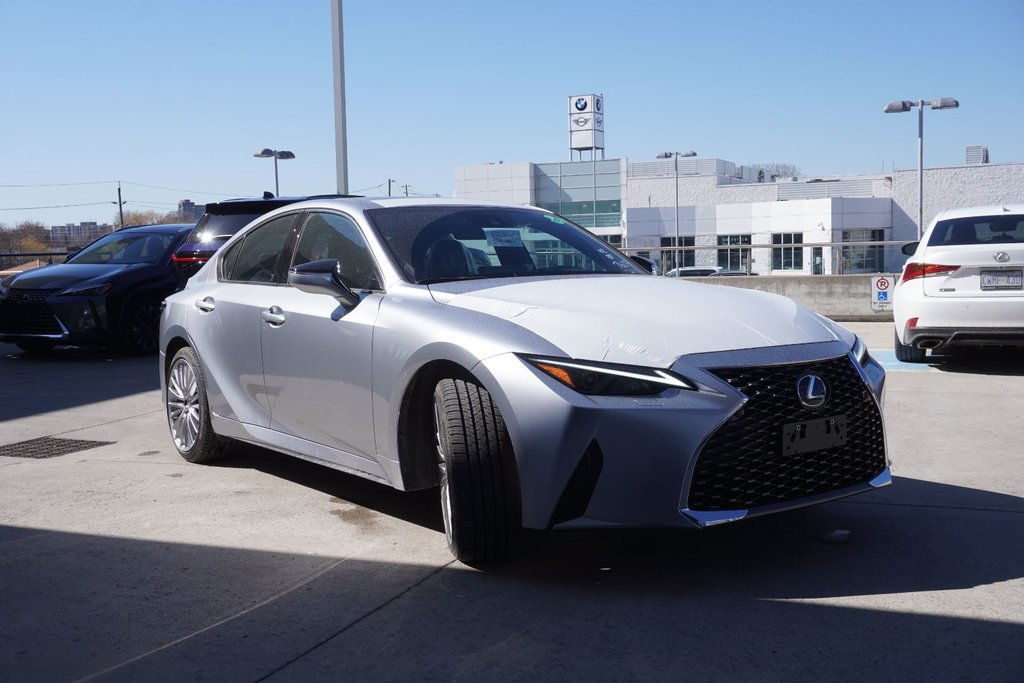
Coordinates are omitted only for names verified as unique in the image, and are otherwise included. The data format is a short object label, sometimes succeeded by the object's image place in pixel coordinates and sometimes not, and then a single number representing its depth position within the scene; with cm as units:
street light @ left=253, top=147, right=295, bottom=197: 3897
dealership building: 5975
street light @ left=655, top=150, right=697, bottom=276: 5475
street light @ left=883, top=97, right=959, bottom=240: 2767
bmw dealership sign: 9331
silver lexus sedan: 373
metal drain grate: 691
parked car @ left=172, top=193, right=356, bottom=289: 1215
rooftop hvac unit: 7481
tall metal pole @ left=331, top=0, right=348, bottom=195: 1486
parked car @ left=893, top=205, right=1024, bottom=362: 936
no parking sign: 1678
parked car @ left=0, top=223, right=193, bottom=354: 1265
